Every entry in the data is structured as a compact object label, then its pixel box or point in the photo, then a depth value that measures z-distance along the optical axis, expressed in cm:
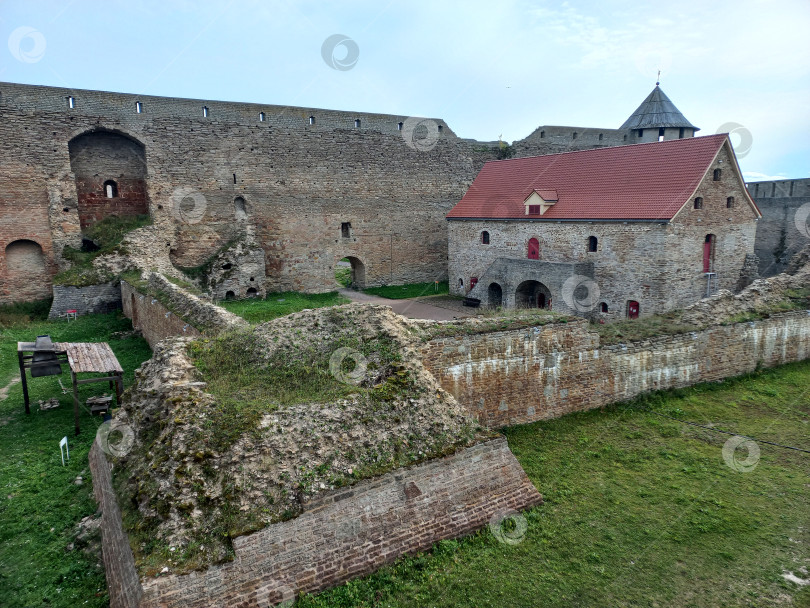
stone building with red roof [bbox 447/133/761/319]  1825
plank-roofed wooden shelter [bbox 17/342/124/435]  1013
